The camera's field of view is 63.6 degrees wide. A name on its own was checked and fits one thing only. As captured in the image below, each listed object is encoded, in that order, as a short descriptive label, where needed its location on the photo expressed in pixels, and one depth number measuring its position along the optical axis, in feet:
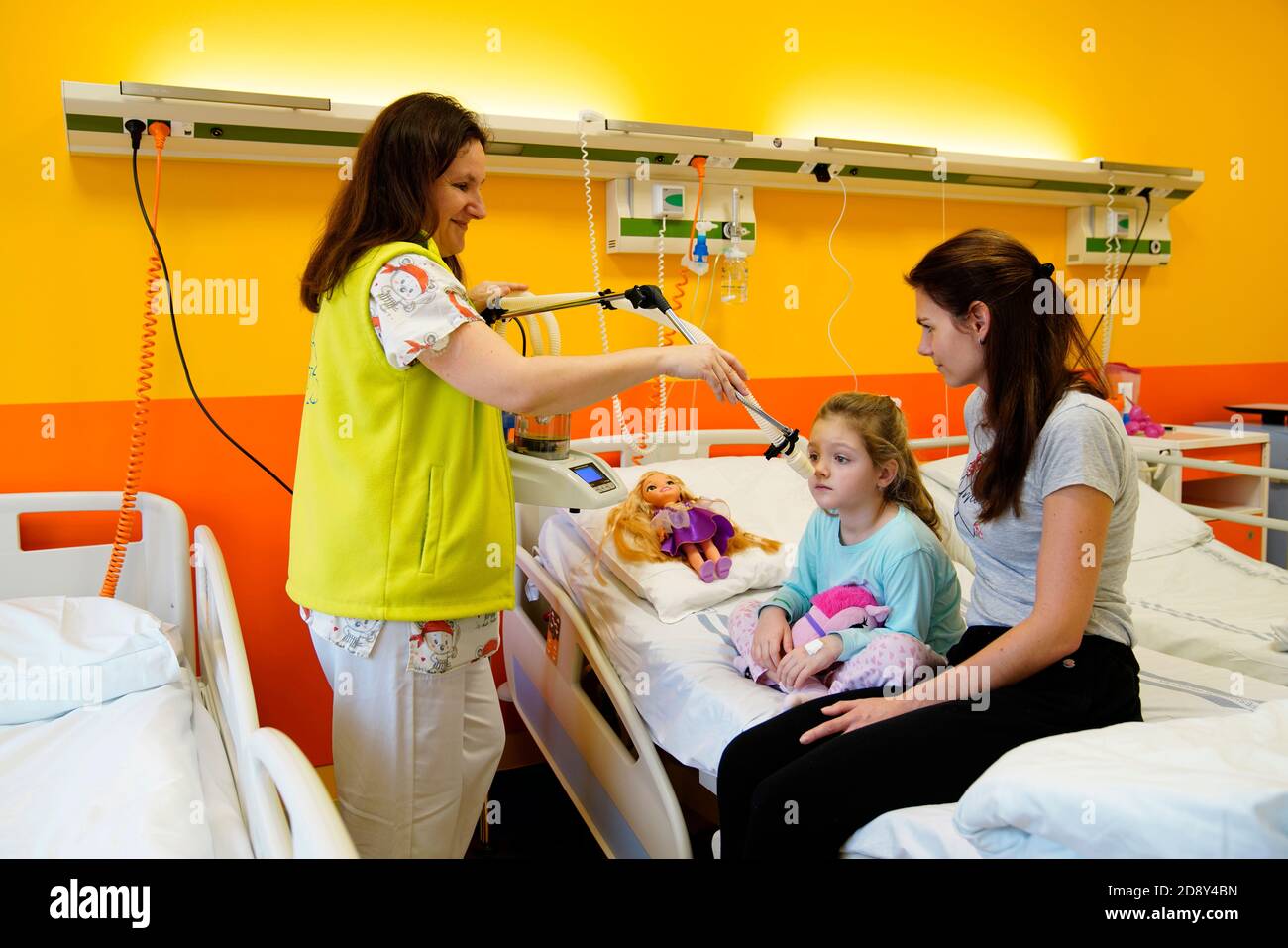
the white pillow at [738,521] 7.57
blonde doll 7.89
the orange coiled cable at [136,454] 7.71
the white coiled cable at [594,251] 9.38
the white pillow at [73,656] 6.36
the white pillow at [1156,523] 9.78
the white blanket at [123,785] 4.79
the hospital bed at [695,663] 6.18
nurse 5.38
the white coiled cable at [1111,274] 12.36
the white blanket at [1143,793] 3.42
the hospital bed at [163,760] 4.09
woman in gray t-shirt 5.00
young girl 6.13
